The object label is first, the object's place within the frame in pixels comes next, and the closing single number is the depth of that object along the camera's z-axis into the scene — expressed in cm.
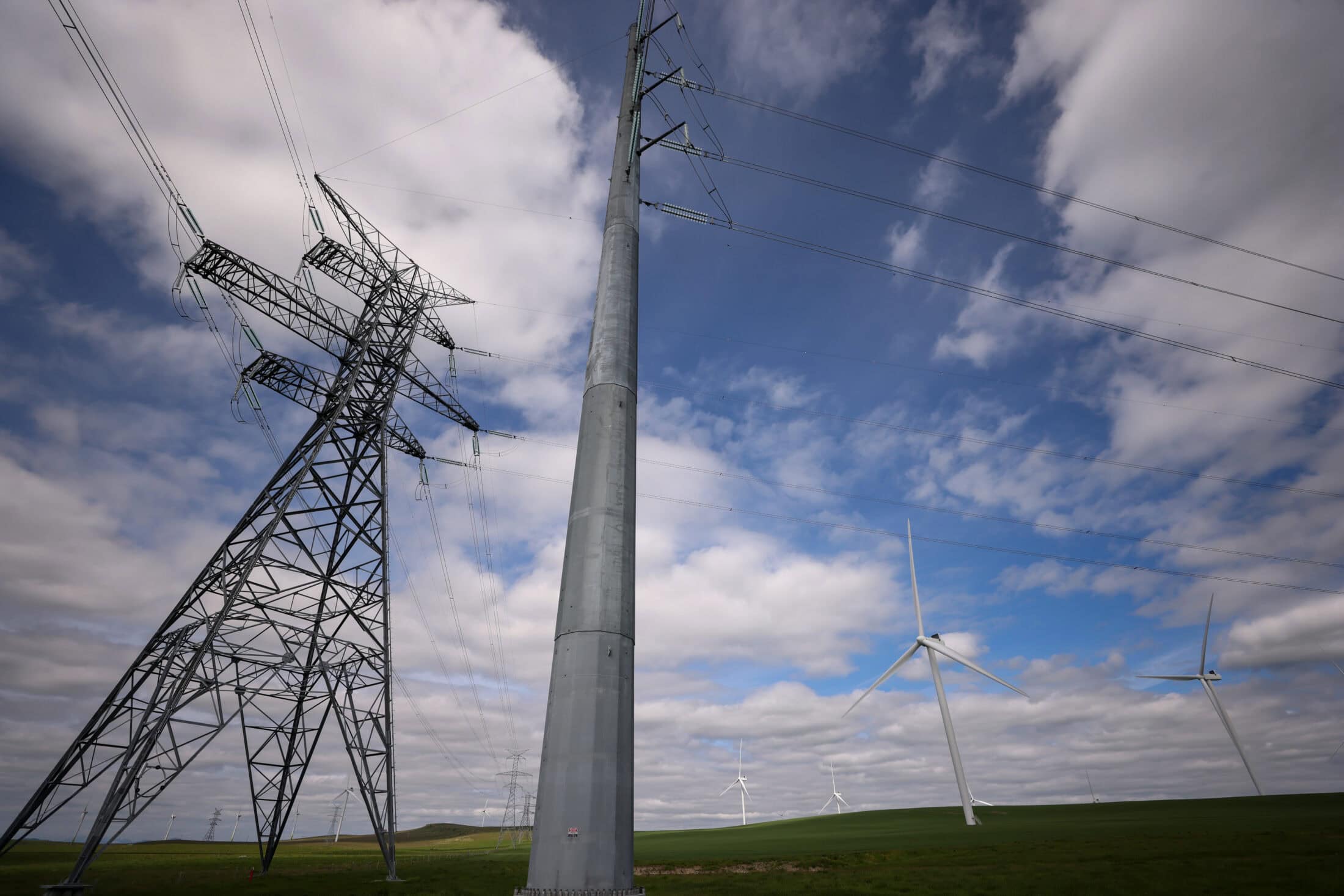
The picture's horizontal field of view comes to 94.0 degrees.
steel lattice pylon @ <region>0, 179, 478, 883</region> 2858
